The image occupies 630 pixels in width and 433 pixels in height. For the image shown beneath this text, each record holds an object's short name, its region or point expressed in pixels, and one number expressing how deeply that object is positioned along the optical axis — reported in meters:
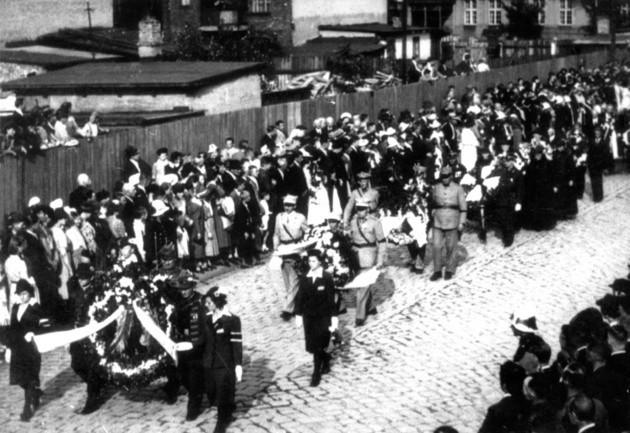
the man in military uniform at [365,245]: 16.52
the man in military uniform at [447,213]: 18.73
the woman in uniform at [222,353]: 12.52
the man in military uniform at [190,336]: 12.81
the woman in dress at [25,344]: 13.33
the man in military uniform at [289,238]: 16.61
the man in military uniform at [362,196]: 17.42
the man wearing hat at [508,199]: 21.42
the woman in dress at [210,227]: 19.66
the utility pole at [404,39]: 38.00
